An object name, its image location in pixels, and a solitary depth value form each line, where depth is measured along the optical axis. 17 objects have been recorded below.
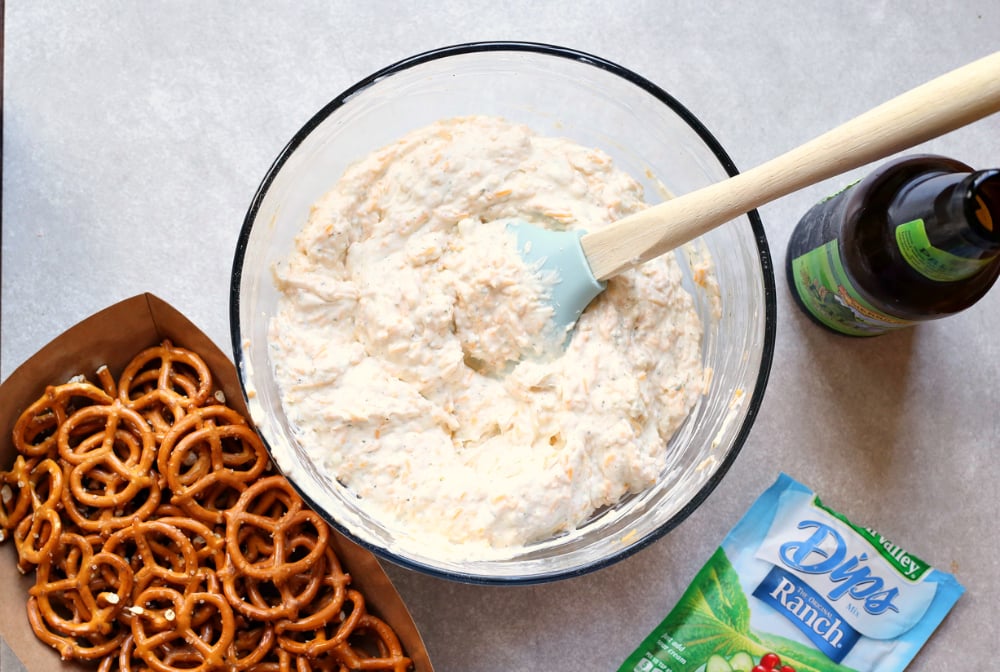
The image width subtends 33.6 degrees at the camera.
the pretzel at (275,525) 0.75
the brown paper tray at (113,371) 0.75
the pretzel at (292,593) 0.75
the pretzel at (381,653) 0.76
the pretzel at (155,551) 0.75
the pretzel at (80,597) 0.75
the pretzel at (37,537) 0.75
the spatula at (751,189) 0.64
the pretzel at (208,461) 0.76
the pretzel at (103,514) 0.76
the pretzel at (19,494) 0.76
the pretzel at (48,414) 0.76
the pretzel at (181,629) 0.75
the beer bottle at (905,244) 0.71
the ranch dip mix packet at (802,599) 0.81
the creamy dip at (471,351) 0.74
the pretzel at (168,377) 0.77
